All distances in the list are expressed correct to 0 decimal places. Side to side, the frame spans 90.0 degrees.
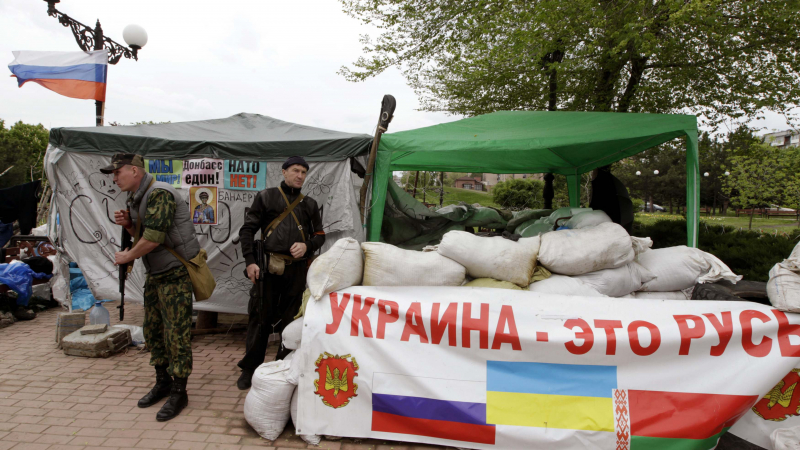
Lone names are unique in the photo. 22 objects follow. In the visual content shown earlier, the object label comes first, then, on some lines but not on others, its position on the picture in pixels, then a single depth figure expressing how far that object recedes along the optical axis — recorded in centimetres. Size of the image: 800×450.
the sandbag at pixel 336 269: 257
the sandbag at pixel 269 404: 244
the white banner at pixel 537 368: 221
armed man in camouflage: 263
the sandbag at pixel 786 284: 230
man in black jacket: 308
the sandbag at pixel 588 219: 360
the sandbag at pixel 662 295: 292
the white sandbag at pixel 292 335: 257
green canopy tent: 348
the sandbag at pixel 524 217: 600
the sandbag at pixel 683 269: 285
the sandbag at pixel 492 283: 269
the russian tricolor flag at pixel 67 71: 529
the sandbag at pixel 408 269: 266
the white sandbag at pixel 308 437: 238
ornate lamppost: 533
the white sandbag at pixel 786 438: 208
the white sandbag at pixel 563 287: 272
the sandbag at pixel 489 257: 272
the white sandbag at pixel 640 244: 311
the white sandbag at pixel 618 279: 278
